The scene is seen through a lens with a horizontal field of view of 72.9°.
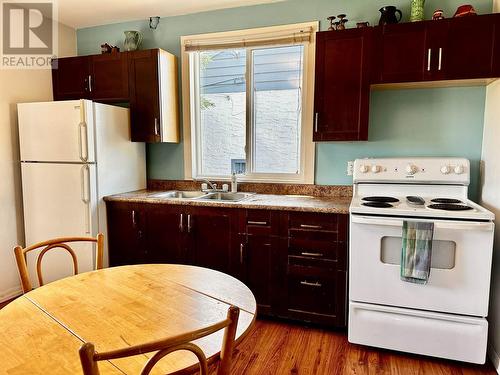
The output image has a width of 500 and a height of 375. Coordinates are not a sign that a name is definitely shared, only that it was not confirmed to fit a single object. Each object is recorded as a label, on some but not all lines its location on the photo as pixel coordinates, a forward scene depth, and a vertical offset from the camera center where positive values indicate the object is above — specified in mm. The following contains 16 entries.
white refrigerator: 2715 -157
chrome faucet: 3069 -327
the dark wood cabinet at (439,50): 2123 +677
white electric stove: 1904 -749
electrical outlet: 2708 -110
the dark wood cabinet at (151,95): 2965 +509
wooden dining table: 896 -553
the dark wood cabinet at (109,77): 3062 +682
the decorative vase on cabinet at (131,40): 3133 +1030
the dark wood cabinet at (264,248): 2328 -715
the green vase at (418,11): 2352 +994
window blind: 2775 +970
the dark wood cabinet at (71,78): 3164 +695
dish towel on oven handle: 1910 -545
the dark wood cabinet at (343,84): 2388 +496
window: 2891 +425
